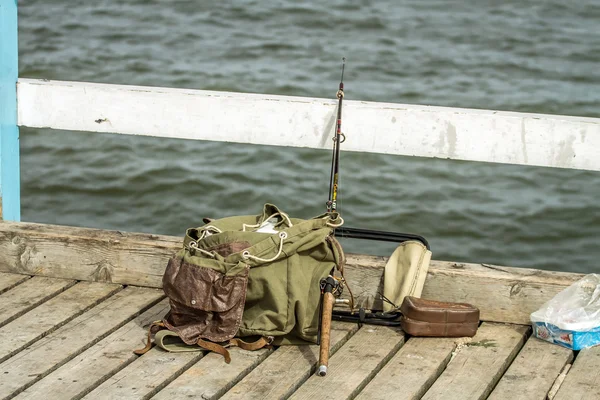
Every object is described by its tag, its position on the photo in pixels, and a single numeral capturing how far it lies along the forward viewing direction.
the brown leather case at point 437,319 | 5.63
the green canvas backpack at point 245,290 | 5.42
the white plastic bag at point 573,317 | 5.56
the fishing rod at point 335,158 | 5.82
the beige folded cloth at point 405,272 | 5.90
